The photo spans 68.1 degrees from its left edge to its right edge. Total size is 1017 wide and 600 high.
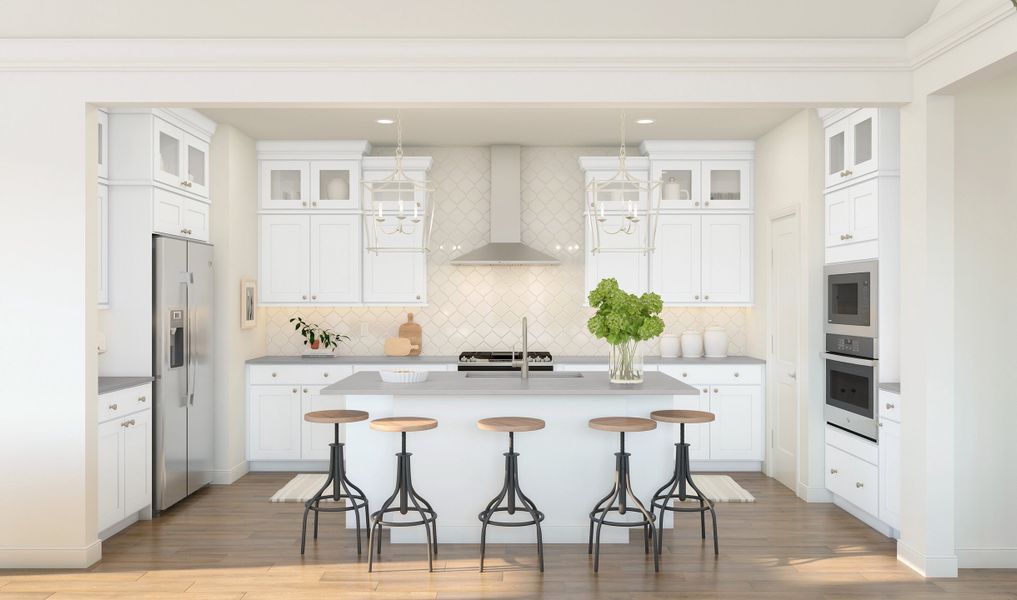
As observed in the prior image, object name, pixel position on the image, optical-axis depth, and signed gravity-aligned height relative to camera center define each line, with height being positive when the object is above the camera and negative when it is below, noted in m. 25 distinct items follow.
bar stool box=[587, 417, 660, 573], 4.02 -1.06
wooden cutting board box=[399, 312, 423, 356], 6.77 -0.32
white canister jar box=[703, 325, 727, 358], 6.59 -0.39
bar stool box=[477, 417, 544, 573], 4.00 -1.02
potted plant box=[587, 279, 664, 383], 4.48 -0.15
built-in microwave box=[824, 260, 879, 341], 4.62 +0.00
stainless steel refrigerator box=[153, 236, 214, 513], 4.95 -0.49
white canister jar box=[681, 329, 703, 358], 6.63 -0.41
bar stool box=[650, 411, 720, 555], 4.21 -1.01
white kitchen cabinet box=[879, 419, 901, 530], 4.36 -1.03
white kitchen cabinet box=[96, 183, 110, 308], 4.84 +0.33
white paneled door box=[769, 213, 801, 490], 5.64 -0.37
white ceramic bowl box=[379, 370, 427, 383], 4.53 -0.48
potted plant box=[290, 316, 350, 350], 6.65 -0.33
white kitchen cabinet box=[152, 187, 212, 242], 5.04 +0.59
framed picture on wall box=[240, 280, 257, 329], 6.17 -0.05
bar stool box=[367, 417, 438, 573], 4.01 -1.05
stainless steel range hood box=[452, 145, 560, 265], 6.64 +0.87
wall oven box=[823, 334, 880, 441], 4.62 -0.56
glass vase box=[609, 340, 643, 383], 4.55 -0.42
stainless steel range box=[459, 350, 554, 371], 6.21 -0.53
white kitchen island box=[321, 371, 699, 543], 4.44 -0.94
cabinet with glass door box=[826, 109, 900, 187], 4.58 +0.99
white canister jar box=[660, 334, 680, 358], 6.64 -0.41
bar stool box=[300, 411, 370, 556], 4.21 -1.01
